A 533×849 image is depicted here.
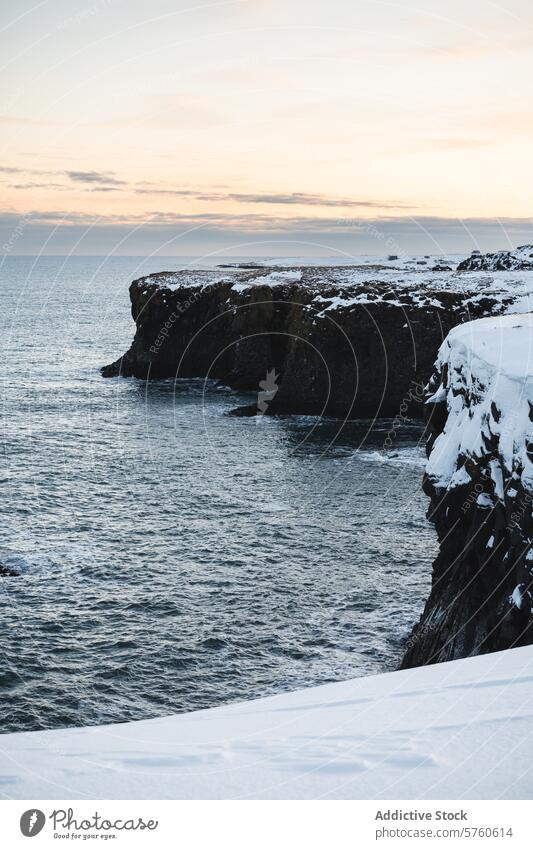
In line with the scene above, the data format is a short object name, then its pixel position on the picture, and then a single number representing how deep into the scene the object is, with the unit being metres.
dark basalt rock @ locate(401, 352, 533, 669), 21.05
